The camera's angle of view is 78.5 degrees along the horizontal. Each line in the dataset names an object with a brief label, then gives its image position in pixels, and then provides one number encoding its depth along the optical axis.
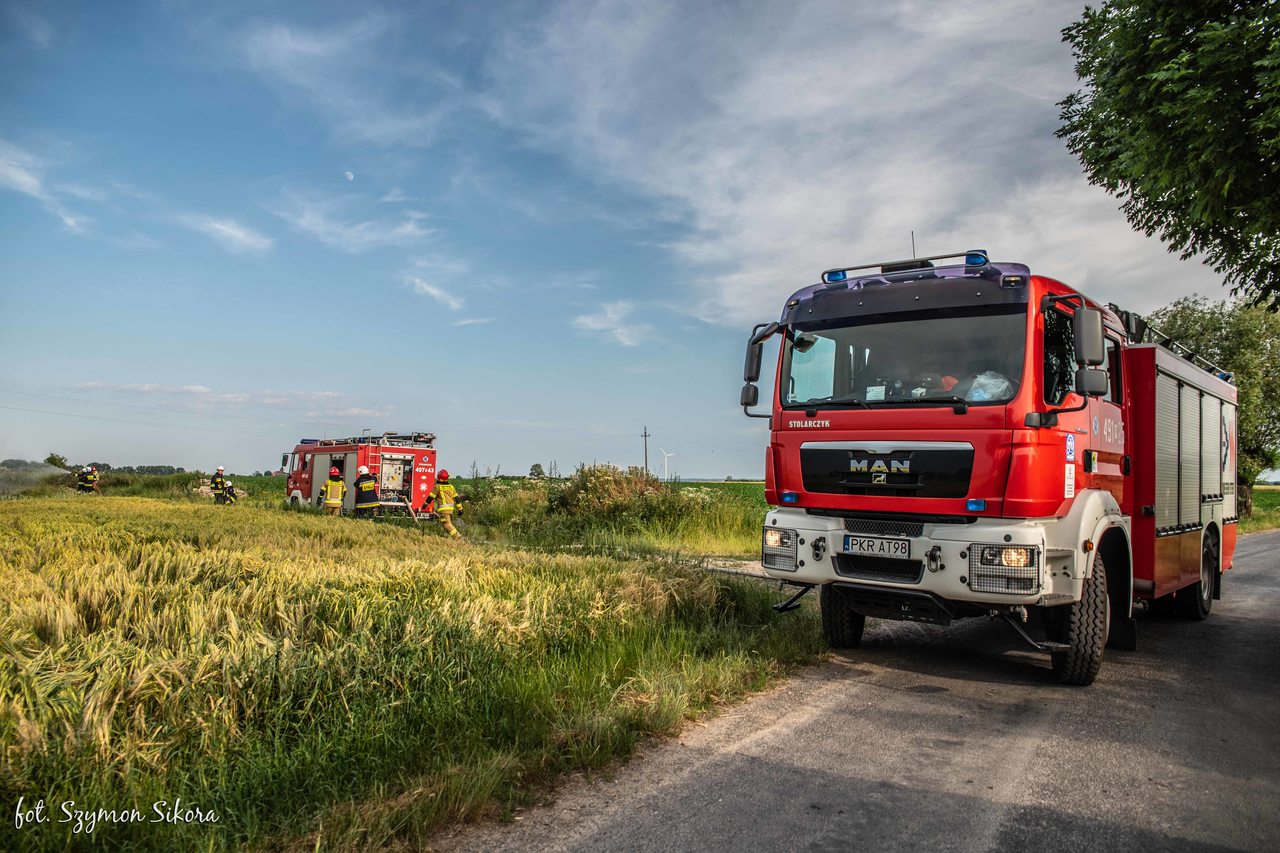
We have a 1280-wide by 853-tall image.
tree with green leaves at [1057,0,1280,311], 6.45
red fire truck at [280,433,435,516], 25.30
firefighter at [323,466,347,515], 19.23
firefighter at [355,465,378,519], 18.44
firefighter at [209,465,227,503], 26.17
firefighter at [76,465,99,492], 30.45
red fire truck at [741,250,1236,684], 5.63
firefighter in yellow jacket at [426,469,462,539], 16.84
